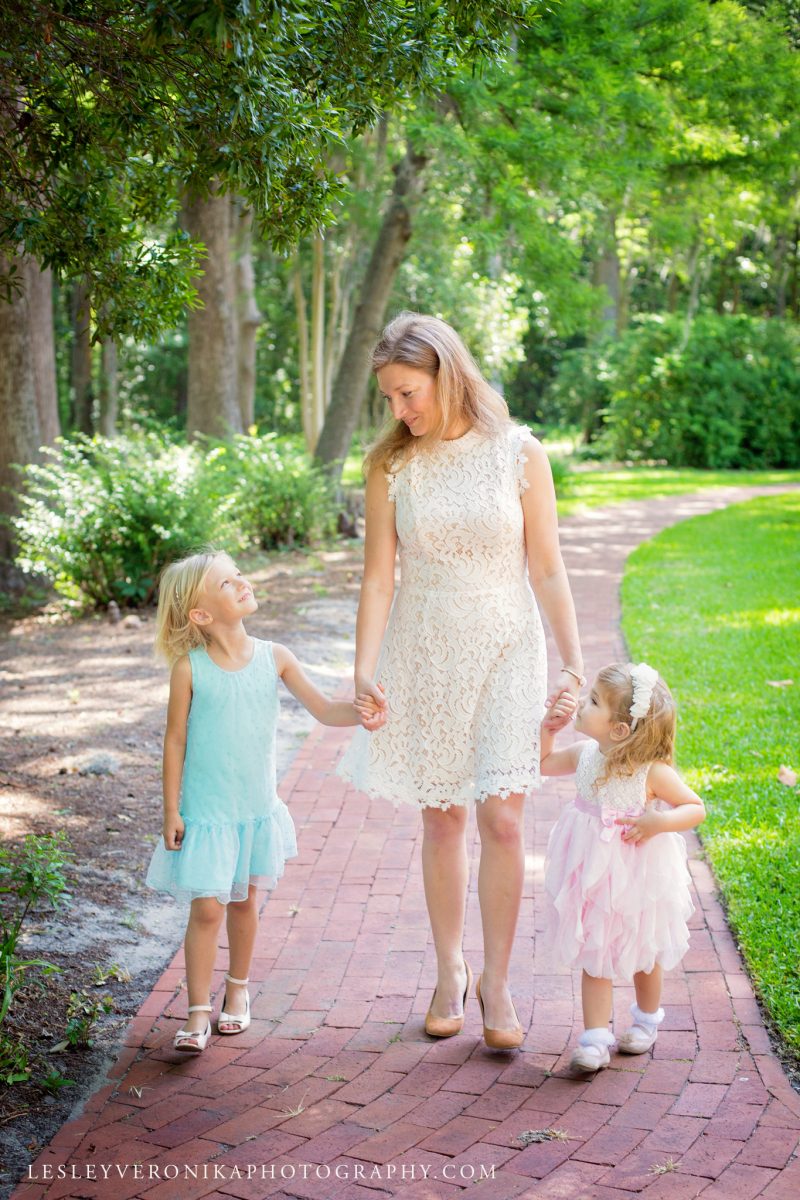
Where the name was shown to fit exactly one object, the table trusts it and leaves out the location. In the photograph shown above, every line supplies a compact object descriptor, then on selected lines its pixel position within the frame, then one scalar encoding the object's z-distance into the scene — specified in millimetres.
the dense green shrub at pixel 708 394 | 25094
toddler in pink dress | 3297
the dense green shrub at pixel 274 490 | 12852
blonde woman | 3438
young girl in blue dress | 3467
